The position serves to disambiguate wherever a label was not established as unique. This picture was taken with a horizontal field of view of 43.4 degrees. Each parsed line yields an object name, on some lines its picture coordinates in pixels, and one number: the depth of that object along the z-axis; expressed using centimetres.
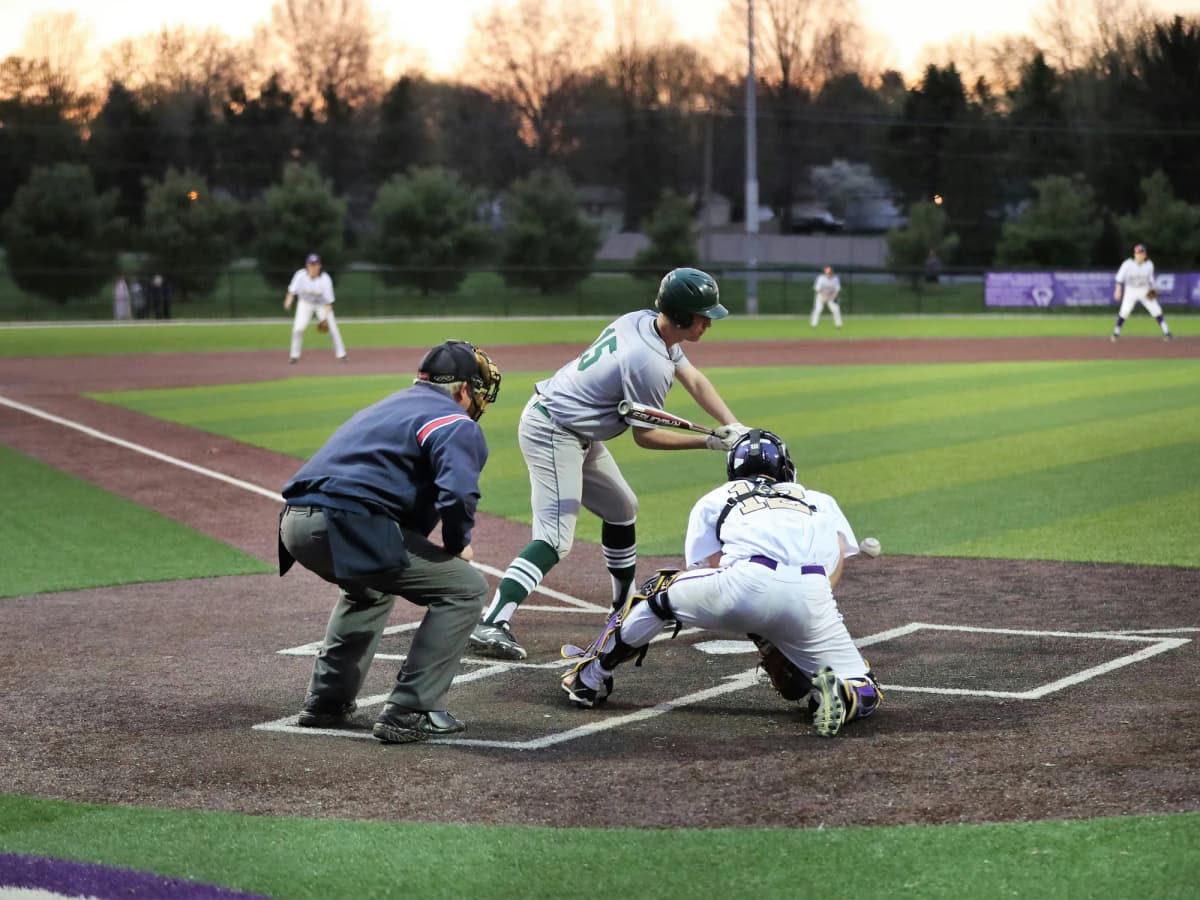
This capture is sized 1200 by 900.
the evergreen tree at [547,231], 6078
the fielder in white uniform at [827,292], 4290
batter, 798
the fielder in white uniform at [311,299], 2956
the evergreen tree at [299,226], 5953
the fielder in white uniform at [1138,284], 3256
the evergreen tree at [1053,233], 6266
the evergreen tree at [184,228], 6009
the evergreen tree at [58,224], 5828
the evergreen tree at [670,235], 6250
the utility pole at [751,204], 5062
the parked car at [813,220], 7806
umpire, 626
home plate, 811
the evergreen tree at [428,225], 6069
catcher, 641
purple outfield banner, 5150
